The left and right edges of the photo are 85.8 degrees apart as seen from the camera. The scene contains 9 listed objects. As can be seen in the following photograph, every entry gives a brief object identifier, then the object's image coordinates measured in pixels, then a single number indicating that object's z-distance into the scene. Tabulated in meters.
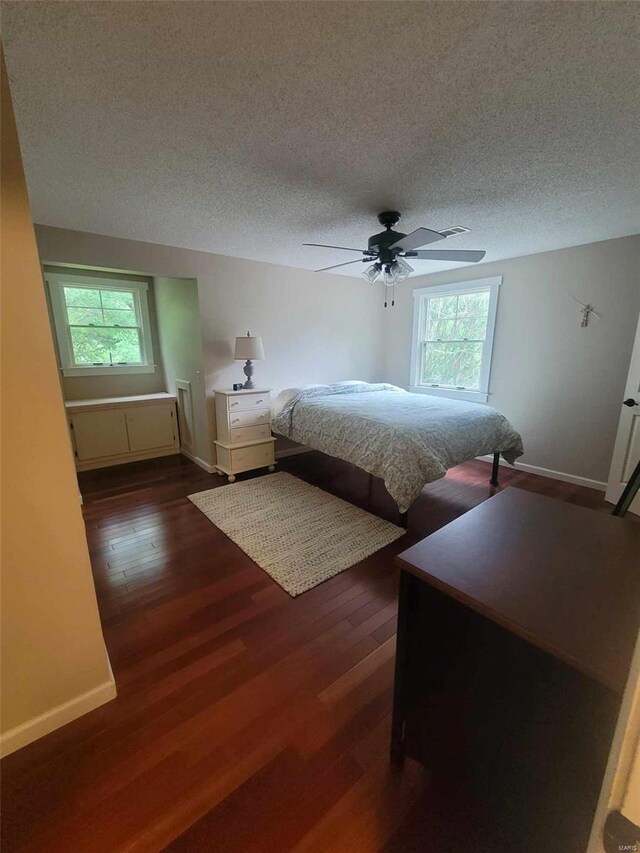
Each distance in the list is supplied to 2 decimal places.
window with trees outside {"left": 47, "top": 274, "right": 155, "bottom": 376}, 3.90
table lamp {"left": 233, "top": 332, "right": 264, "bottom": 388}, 3.59
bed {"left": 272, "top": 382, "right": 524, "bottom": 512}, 2.58
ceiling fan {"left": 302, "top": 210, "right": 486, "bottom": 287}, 2.46
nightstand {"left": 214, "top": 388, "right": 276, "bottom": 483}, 3.64
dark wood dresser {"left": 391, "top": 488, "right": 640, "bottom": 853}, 0.75
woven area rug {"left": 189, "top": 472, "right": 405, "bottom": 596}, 2.28
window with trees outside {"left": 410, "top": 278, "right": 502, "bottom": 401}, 4.18
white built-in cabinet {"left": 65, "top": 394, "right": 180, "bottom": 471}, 3.84
